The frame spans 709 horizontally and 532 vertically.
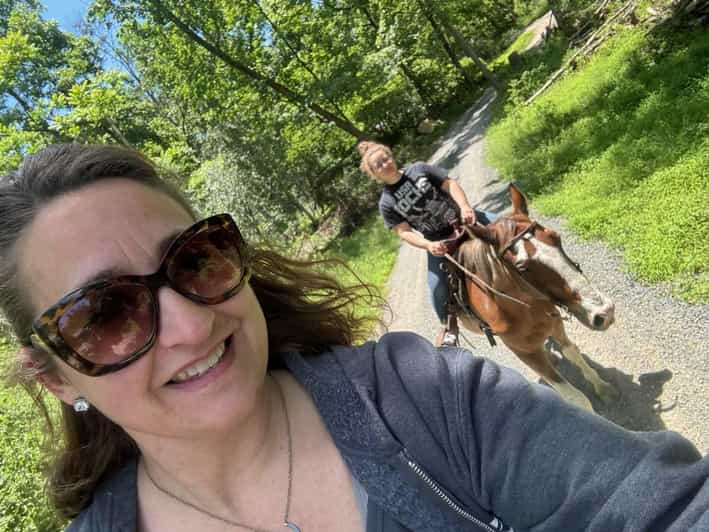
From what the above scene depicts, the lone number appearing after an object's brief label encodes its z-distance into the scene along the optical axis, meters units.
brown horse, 3.43
